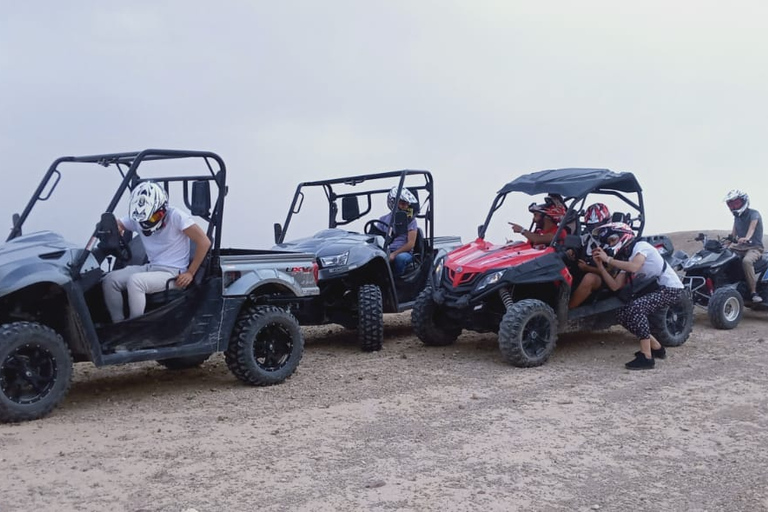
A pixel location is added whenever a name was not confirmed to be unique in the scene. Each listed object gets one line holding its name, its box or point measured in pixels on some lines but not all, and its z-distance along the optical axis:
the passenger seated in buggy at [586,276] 8.25
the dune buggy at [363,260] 8.62
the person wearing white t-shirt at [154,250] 6.13
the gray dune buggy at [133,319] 5.61
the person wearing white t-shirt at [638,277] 7.75
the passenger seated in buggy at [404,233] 9.66
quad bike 10.20
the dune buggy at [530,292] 7.75
